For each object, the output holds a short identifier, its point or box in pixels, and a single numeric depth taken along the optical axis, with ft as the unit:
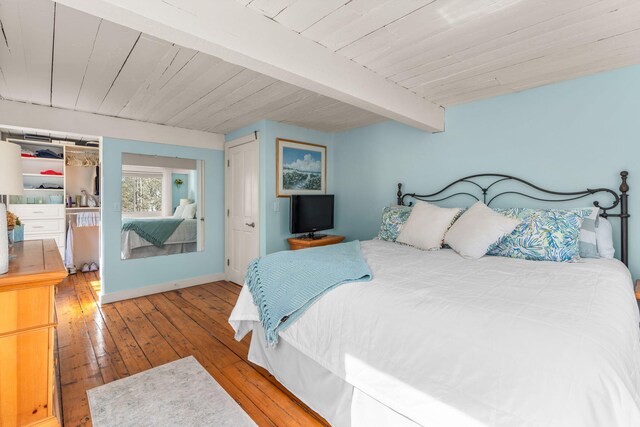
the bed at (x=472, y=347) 2.97
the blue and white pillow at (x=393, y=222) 10.05
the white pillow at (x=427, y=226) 8.74
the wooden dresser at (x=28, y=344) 4.67
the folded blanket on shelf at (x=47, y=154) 16.00
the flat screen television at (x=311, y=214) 12.48
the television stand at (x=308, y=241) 12.06
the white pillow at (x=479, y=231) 7.54
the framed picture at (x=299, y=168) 12.95
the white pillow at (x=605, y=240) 7.36
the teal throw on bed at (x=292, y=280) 5.70
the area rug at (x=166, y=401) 5.63
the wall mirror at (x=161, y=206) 12.65
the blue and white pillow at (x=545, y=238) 6.97
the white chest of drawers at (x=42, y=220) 15.10
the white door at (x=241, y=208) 12.99
